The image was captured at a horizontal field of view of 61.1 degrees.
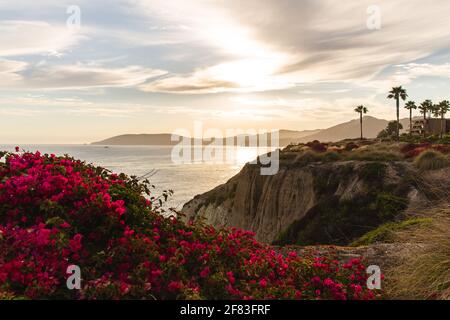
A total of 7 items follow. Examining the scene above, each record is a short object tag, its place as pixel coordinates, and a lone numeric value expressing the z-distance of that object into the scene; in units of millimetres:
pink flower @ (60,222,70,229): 6468
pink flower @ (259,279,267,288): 6738
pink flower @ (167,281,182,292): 6118
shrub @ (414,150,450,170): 25134
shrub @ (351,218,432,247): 13023
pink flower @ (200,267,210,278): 6699
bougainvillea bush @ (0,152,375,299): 6109
